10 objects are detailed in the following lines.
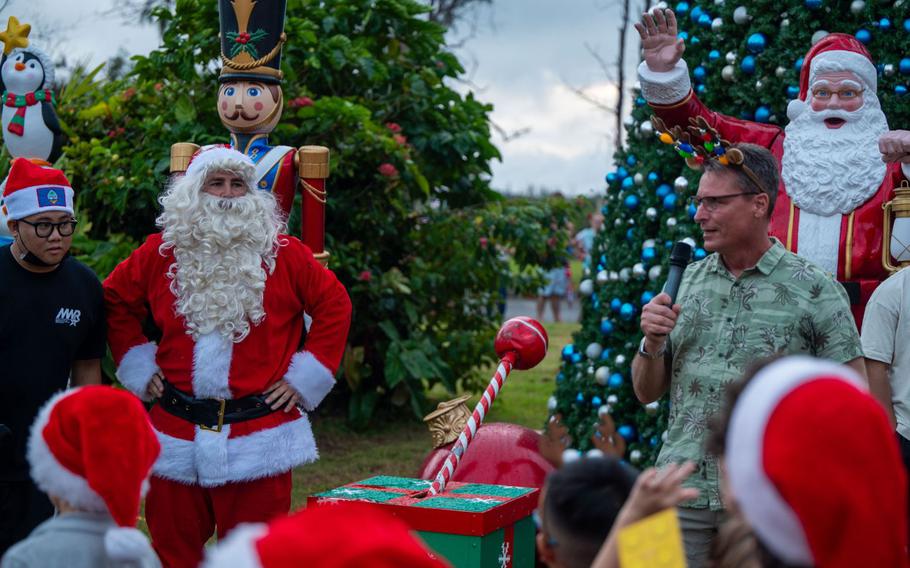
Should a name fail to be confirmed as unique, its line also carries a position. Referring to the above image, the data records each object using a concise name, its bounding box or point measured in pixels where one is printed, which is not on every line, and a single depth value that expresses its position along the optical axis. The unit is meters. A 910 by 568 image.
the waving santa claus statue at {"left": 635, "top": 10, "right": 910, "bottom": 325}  4.66
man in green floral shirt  3.37
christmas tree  5.53
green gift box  4.00
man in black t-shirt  3.88
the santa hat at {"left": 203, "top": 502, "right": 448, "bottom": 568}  1.70
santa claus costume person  4.00
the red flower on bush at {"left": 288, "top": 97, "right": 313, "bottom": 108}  8.26
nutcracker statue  5.27
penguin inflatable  5.89
